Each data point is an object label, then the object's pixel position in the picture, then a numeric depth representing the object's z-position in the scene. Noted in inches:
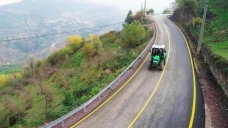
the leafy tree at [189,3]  1648.6
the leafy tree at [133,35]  1166.2
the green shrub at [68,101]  482.9
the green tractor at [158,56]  691.7
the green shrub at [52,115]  430.3
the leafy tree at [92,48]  1540.6
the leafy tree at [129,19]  2260.5
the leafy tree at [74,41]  2036.5
